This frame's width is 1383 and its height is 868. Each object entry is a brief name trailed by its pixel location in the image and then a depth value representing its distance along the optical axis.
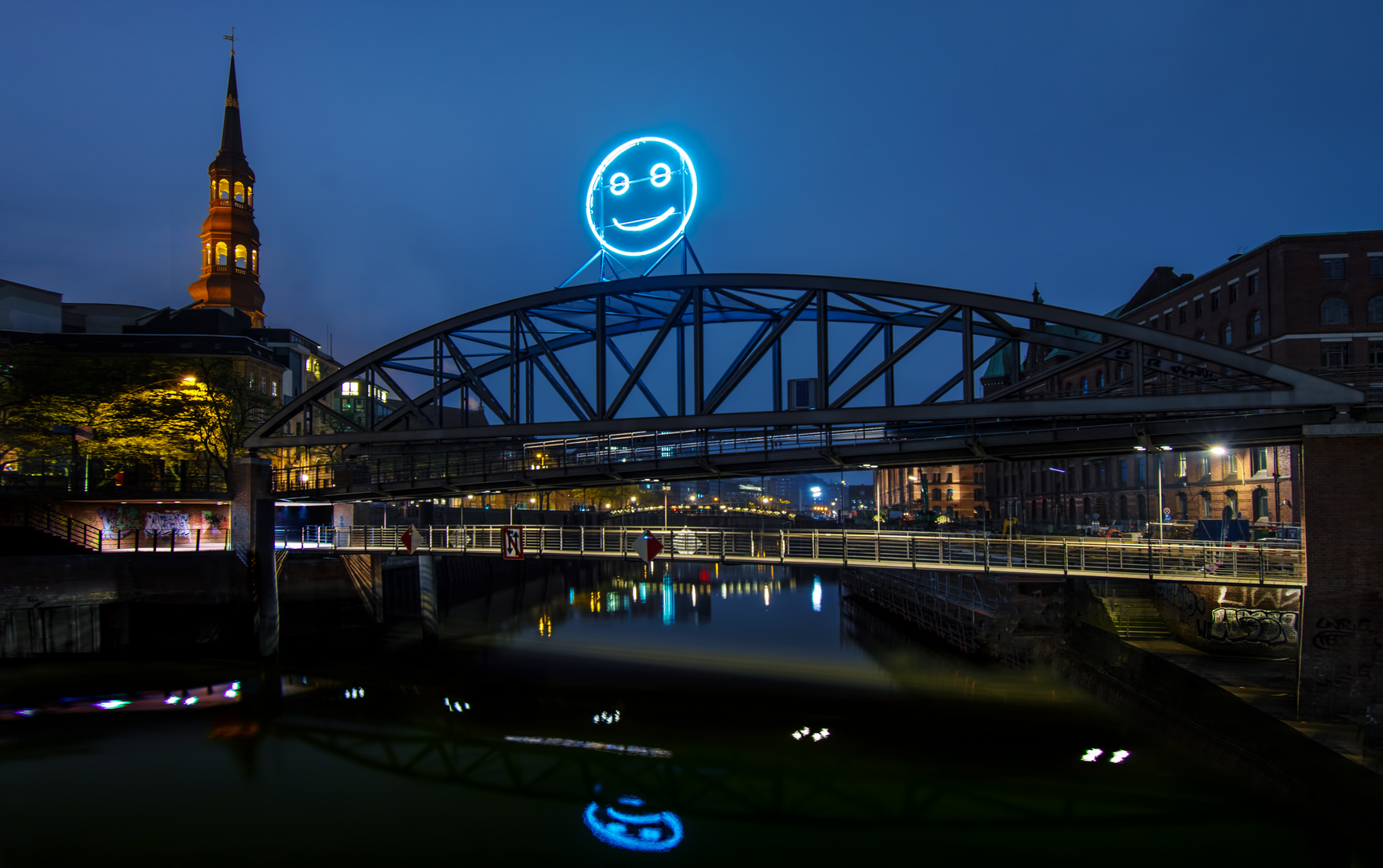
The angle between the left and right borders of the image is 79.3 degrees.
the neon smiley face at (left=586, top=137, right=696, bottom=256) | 37.44
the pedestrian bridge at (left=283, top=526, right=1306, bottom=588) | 25.00
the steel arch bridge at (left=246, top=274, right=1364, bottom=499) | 25.14
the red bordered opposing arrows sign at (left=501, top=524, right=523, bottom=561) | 36.22
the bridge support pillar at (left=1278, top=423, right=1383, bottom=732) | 21.48
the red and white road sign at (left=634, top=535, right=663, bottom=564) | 32.28
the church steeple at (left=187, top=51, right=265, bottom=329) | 122.69
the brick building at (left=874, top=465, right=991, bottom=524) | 133.00
